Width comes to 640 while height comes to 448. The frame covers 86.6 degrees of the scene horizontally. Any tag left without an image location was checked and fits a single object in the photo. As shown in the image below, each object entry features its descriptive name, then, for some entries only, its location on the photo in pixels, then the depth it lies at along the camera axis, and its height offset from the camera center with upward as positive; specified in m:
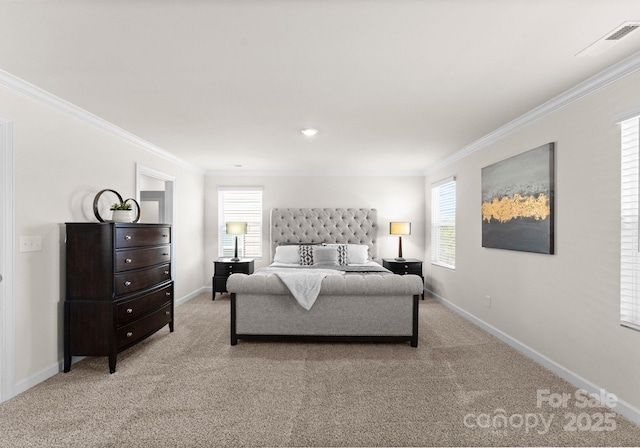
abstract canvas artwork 3.12 +0.23
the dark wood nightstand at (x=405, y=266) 5.96 -0.76
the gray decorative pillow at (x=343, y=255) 5.86 -0.56
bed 3.61 -0.91
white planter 3.37 +0.05
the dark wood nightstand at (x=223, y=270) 5.96 -0.85
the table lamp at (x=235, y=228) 6.23 -0.11
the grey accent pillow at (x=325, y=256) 5.65 -0.56
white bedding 3.57 -0.67
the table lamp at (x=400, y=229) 6.23 -0.10
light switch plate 2.70 -0.19
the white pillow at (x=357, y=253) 6.00 -0.54
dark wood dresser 3.00 -0.64
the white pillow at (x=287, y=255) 5.94 -0.57
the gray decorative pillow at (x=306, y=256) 5.85 -0.58
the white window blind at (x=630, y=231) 2.32 -0.04
